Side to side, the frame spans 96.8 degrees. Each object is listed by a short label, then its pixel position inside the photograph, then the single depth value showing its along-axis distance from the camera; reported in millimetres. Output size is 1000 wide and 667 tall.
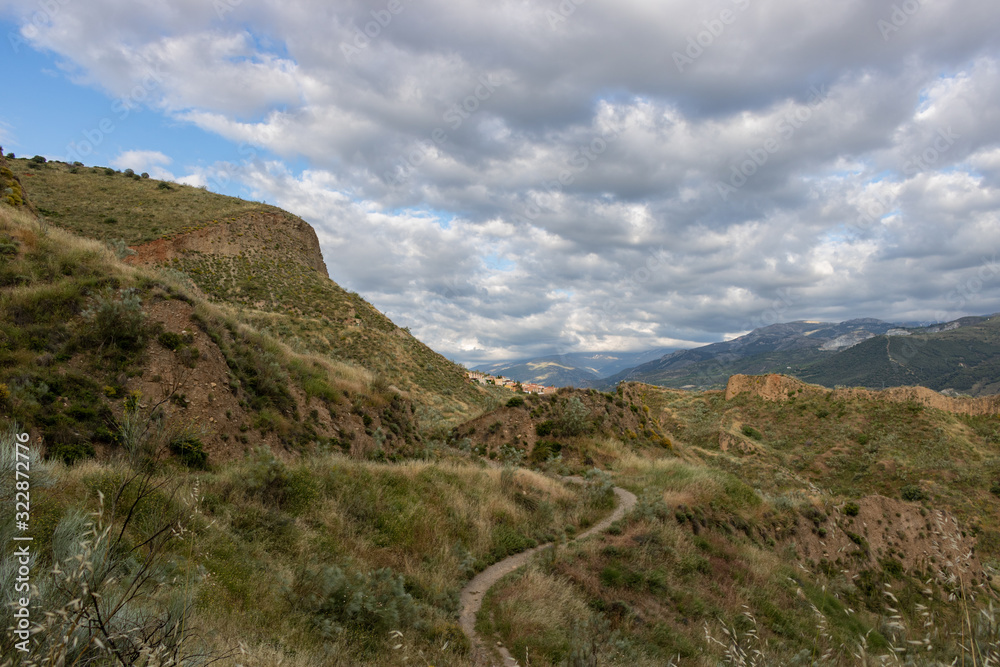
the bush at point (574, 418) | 20078
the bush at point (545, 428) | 19938
